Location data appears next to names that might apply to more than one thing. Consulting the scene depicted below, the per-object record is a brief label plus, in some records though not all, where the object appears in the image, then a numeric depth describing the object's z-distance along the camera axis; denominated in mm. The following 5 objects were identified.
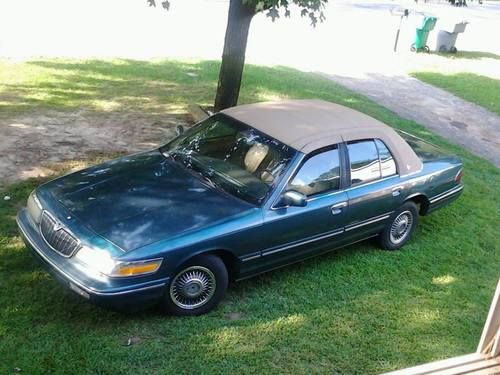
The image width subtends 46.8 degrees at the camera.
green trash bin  17500
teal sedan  4328
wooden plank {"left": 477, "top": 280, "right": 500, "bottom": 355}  2682
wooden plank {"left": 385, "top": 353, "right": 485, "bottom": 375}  2514
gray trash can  18109
